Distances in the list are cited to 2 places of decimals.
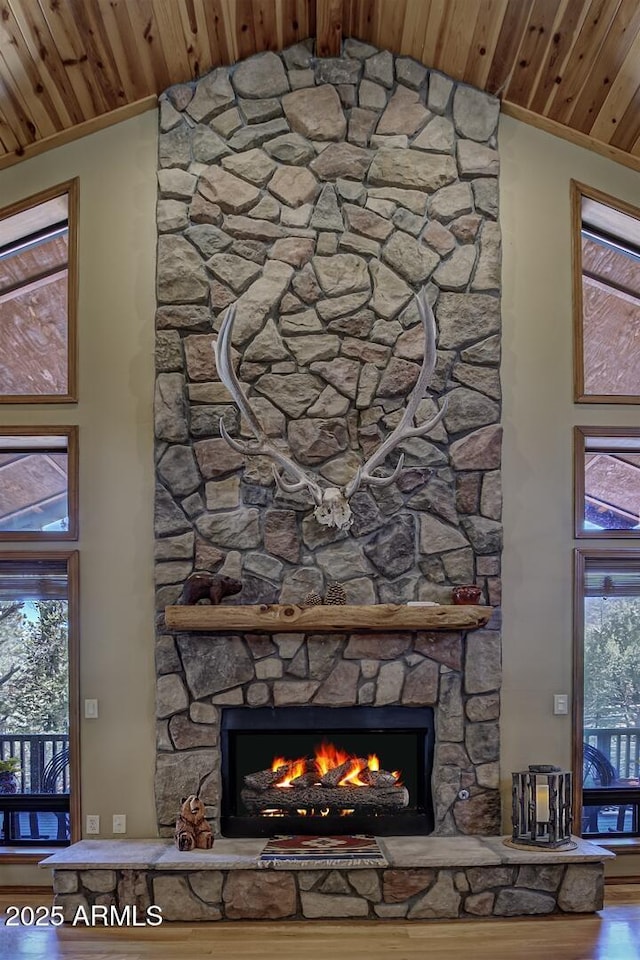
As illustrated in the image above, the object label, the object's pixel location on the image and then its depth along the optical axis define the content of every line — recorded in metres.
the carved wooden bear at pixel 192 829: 4.66
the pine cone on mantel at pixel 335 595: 4.86
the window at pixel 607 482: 5.24
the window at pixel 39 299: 5.19
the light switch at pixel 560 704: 5.13
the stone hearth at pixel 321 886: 4.45
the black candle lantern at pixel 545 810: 4.69
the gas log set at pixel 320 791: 4.99
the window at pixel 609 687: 5.20
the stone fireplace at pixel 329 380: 5.02
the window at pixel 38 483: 5.12
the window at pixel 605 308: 5.32
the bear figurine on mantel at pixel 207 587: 4.82
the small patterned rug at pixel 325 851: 4.48
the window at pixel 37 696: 5.07
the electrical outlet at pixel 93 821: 4.97
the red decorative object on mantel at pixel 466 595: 4.93
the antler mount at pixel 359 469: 4.63
